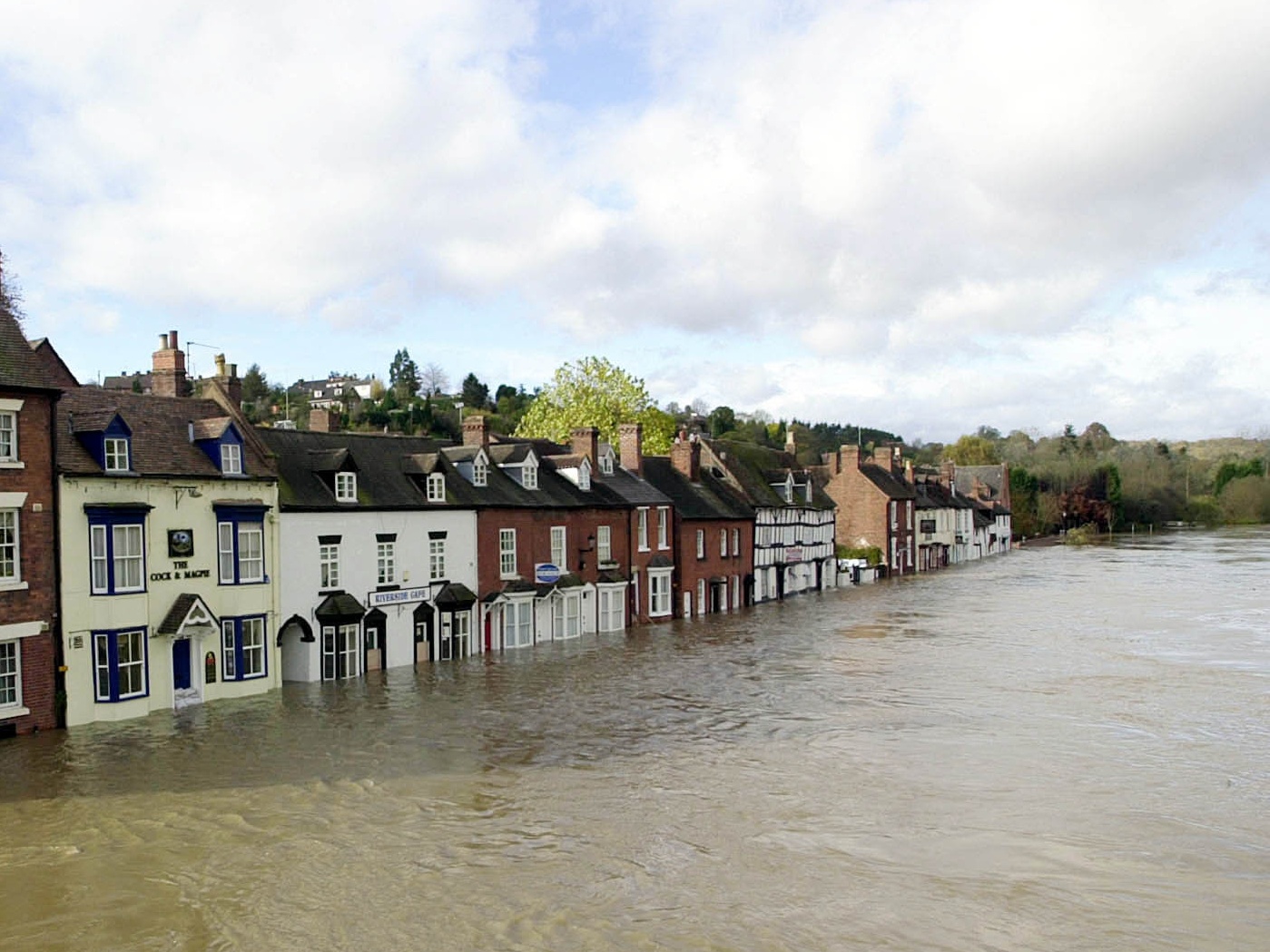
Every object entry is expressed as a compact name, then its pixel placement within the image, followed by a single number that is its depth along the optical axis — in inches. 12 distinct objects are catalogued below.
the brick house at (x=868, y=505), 3245.6
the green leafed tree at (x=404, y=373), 6117.1
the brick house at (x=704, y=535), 2119.8
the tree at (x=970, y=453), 6245.1
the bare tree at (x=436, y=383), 6523.6
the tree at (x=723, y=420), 5545.3
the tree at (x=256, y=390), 4798.2
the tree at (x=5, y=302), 1044.8
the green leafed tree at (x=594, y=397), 2743.6
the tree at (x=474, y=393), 5782.5
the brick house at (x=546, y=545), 1609.3
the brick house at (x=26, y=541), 989.2
